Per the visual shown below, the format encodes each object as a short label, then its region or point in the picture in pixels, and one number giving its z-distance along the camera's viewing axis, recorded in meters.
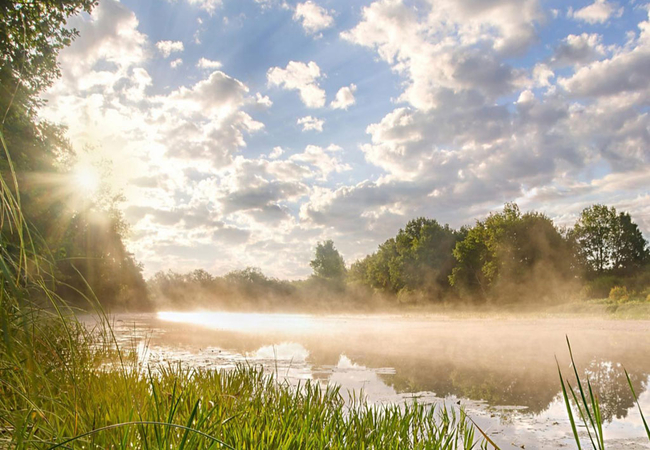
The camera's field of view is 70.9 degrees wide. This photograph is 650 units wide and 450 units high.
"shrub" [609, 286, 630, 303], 25.40
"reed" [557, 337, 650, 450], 1.34
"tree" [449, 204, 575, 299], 34.25
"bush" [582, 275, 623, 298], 29.83
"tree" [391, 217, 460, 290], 44.72
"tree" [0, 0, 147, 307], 9.70
